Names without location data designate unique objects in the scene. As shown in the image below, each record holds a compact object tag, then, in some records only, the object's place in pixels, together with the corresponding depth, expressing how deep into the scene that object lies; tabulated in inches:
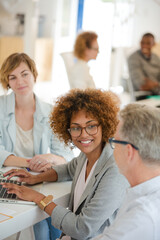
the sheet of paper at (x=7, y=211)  59.2
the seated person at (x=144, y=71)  187.1
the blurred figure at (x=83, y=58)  175.3
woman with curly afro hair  59.8
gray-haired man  42.0
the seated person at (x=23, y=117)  90.7
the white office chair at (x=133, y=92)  186.8
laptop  63.1
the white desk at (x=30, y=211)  57.2
